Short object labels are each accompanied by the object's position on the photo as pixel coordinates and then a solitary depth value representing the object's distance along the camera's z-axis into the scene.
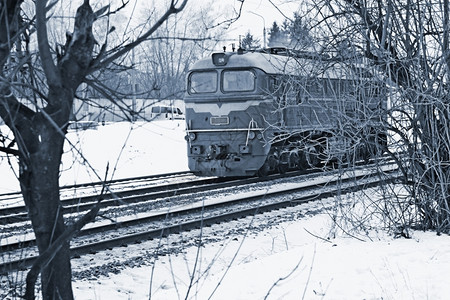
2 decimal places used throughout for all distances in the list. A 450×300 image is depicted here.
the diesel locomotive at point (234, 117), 25.08
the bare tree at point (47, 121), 5.93
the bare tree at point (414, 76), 13.05
